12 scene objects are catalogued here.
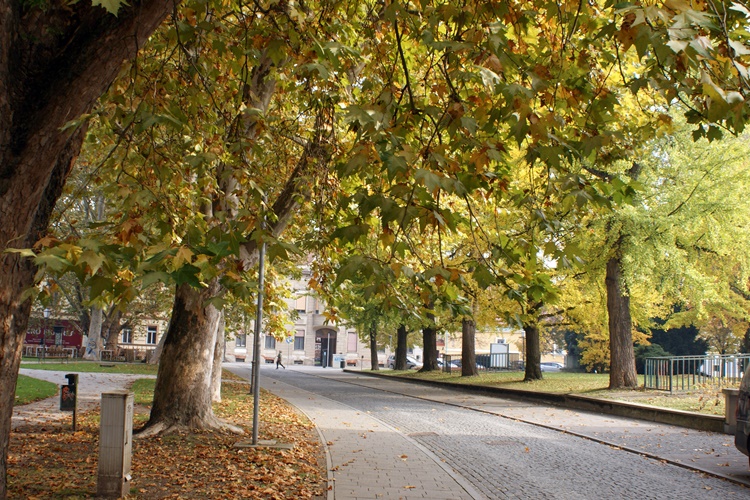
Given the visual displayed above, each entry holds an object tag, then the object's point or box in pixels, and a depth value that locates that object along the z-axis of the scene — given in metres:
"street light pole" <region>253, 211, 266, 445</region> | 9.49
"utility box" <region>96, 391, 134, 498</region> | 6.64
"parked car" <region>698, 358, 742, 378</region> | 17.44
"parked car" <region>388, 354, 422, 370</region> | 68.73
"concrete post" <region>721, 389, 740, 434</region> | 9.99
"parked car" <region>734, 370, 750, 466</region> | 8.66
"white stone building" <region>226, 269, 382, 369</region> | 77.88
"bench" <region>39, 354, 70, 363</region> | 43.16
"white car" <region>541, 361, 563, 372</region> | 70.13
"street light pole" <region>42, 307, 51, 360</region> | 51.53
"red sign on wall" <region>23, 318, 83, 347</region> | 58.78
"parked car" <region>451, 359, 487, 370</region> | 48.40
